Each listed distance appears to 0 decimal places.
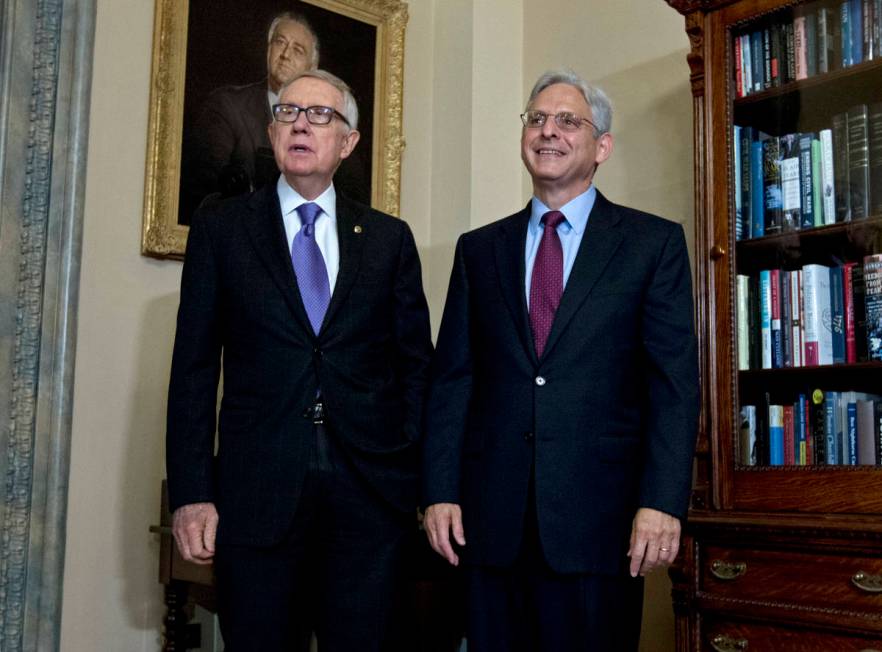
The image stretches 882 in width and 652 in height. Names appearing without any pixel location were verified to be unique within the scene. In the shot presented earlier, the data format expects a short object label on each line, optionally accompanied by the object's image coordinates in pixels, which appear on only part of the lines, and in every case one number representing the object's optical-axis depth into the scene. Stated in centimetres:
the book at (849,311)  240
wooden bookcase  222
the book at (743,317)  254
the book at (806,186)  252
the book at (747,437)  249
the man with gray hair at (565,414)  184
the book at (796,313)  250
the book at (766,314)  253
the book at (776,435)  246
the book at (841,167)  245
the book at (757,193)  259
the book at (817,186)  250
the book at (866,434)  231
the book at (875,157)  239
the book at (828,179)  248
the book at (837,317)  242
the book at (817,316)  245
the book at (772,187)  257
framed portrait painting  309
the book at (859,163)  242
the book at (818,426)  240
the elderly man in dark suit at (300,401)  190
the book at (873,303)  235
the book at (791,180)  254
